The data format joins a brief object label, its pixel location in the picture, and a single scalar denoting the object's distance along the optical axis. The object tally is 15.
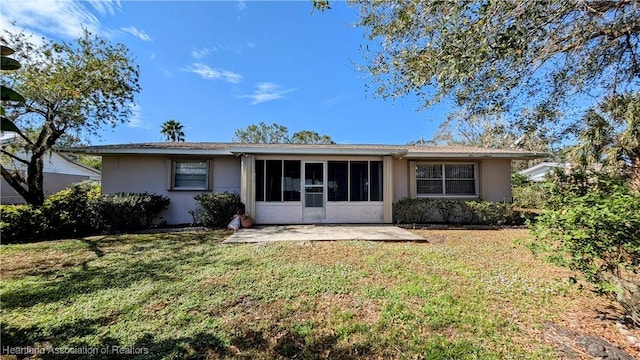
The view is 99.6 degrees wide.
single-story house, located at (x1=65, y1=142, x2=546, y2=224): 9.98
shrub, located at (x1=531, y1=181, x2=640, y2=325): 2.89
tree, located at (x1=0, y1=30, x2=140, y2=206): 9.11
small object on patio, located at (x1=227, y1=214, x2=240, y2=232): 9.29
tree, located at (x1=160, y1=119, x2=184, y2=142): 26.31
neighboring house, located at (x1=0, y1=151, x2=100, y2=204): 17.70
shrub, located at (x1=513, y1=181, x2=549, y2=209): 14.58
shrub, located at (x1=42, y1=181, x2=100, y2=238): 8.56
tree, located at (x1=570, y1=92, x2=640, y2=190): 5.13
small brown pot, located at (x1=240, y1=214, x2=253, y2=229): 9.54
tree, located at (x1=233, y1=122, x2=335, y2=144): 41.31
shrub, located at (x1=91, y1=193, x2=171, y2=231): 9.13
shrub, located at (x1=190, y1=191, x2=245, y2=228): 9.59
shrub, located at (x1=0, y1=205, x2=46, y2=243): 7.88
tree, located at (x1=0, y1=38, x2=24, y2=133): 1.27
